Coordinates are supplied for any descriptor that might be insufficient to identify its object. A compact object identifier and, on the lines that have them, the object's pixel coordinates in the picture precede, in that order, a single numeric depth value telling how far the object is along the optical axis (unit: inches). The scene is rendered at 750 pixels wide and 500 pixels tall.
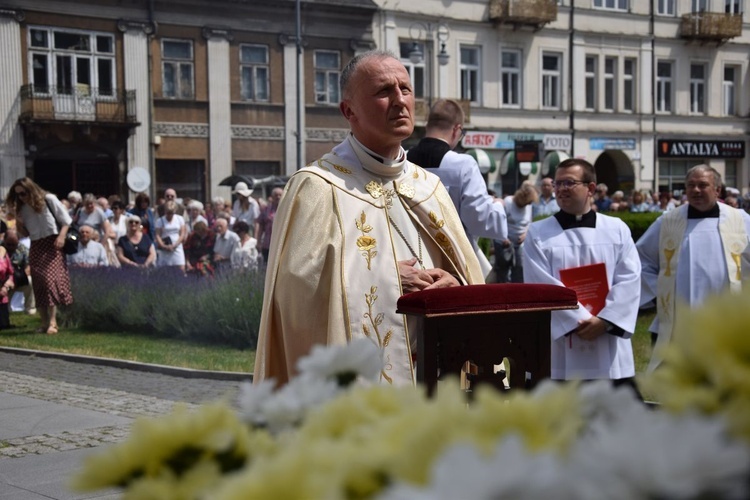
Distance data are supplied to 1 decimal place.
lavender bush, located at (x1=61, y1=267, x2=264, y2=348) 510.3
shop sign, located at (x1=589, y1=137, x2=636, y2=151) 1571.1
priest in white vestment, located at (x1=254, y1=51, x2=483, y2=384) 160.7
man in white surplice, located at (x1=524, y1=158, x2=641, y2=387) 227.8
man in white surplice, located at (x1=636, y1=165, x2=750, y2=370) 280.2
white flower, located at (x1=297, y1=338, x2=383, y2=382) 55.4
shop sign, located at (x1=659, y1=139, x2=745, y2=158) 1644.9
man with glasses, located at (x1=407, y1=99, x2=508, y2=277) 253.8
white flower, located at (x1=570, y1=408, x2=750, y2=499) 33.4
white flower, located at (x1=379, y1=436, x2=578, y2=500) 33.4
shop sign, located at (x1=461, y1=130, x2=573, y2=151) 1457.9
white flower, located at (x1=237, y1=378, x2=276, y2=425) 54.0
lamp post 1421.0
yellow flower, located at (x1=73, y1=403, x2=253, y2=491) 47.1
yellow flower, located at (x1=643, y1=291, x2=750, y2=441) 38.0
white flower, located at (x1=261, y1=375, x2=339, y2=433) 52.2
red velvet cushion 143.3
